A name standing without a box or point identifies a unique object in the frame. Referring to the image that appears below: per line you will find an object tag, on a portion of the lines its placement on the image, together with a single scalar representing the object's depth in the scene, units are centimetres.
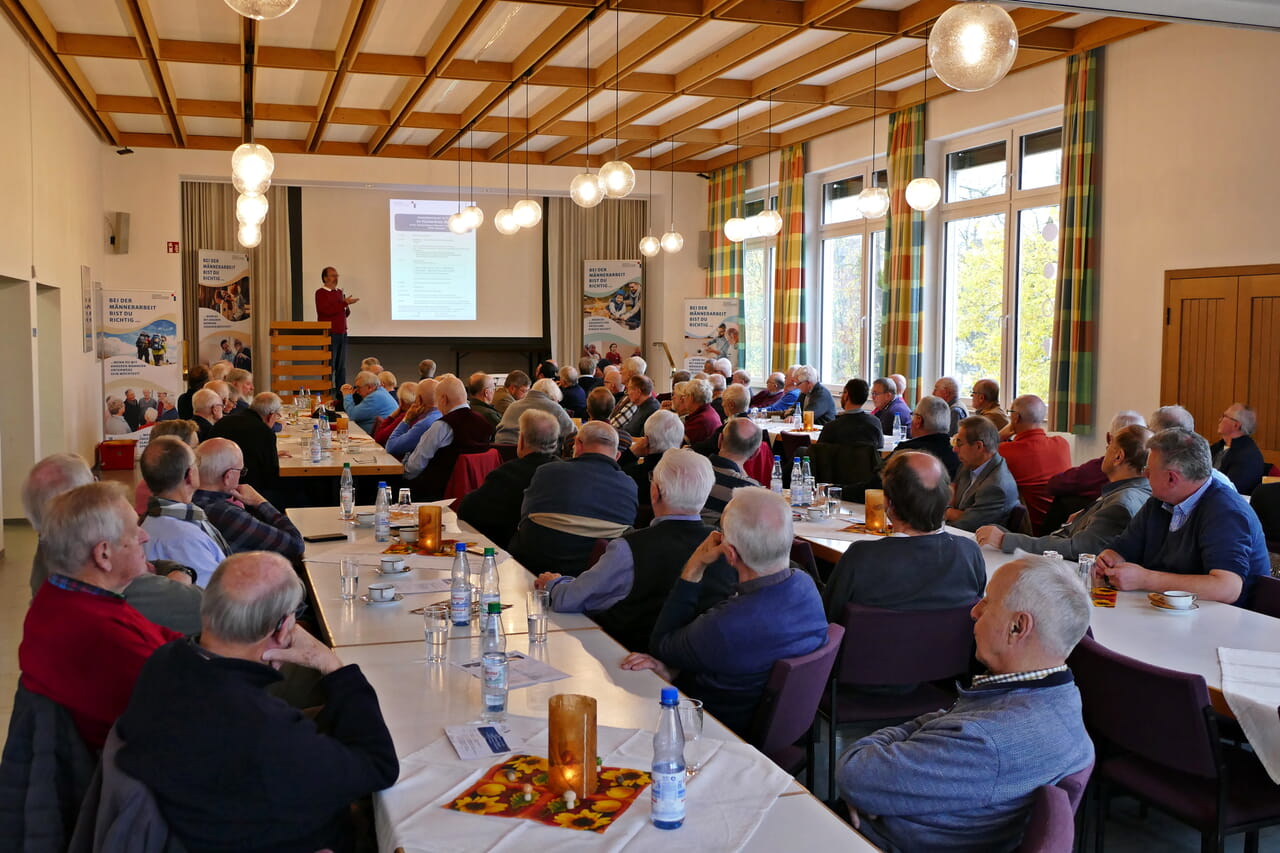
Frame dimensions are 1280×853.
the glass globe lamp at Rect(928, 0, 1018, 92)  414
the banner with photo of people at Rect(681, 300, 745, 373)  1484
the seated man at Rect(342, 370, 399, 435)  1048
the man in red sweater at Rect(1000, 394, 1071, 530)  631
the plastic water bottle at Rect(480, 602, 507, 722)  252
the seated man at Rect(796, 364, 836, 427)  1079
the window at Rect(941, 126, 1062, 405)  1016
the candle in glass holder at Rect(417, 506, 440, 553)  448
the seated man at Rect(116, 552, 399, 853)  198
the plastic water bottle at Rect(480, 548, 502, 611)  348
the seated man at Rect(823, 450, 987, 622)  351
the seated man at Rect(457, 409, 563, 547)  523
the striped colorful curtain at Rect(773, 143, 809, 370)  1380
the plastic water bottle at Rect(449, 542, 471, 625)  338
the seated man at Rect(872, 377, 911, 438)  963
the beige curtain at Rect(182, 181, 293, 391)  1526
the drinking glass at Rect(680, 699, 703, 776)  231
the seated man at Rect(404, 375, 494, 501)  706
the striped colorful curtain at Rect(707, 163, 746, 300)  1535
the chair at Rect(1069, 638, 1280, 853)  263
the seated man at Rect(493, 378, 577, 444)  678
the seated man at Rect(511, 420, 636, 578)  454
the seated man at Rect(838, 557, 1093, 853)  212
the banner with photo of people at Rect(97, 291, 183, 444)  1227
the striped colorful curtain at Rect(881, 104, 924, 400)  1139
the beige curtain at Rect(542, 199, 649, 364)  1694
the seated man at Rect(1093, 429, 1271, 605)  373
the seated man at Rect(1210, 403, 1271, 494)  671
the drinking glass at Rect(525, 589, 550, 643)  322
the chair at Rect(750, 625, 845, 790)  278
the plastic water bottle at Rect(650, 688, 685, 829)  200
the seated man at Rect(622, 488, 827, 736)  290
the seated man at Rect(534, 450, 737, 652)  351
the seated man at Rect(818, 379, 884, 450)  774
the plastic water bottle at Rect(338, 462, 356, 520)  528
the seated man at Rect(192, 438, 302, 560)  418
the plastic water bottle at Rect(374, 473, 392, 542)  476
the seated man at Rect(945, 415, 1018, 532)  523
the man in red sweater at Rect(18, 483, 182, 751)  241
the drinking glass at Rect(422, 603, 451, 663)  303
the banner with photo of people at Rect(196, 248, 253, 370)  1522
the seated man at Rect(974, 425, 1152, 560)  438
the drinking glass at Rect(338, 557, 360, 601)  370
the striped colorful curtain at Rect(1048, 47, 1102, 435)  915
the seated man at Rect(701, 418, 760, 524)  517
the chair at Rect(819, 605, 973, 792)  337
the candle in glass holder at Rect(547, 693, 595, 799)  212
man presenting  1482
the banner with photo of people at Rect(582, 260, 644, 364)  1684
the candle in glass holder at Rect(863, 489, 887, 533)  509
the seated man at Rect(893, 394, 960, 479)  623
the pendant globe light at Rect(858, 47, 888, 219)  938
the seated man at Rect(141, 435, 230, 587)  361
